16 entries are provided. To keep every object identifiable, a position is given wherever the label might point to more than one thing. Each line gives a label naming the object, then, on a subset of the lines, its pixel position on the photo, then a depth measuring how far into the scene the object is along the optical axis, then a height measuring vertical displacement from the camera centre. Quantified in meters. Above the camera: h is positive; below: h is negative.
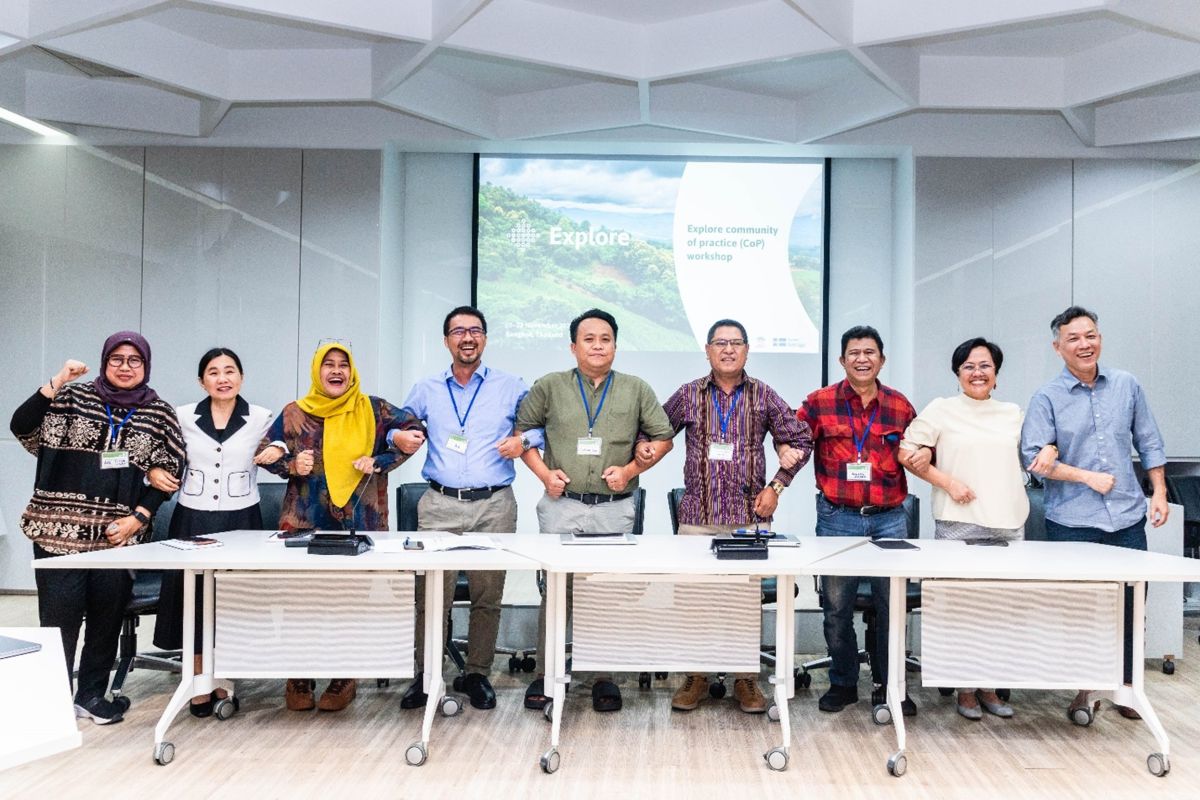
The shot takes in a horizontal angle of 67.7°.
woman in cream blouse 3.80 -0.21
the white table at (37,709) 1.44 -0.54
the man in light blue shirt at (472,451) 3.93 -0.22
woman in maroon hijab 3.51 -0.34
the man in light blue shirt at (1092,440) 3.81 -0.13
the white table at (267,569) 3.10 -0.61
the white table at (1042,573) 3.07 -0.56
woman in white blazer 3.77 -0.29
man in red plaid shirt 3.82 -0.29
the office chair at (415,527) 4.24 -0.63
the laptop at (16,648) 1.75 -0.51
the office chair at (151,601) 3.86 -0.88
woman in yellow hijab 3.82 -0.24
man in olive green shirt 3.91 -0.13
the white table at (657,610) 3.34 -0.80
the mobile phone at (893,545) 3.51 -0.54
